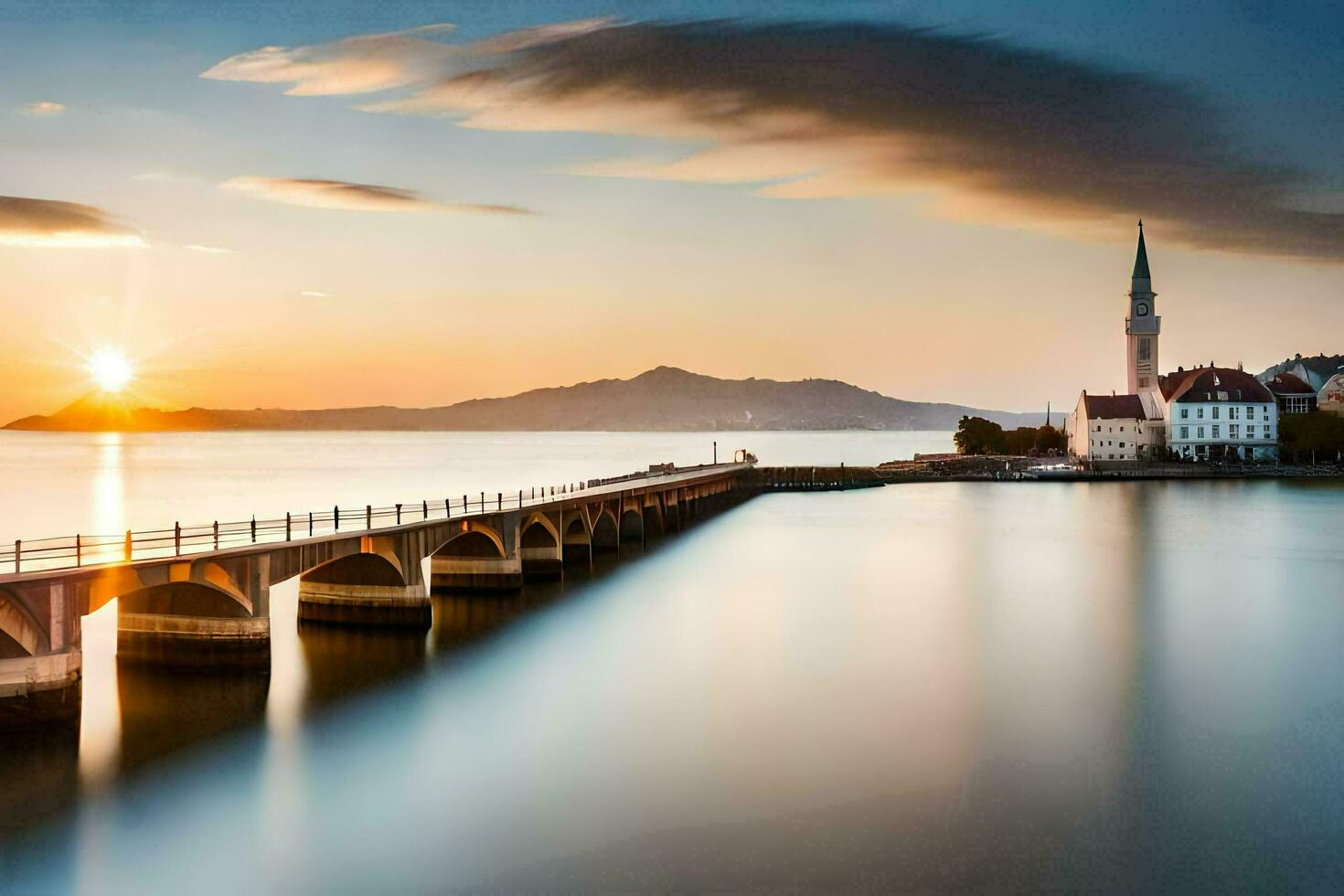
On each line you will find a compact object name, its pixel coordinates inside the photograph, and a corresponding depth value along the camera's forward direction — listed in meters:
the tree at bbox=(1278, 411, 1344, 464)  116.62
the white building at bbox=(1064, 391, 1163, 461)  122.50
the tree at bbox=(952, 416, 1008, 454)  142.88
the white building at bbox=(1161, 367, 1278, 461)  118.81
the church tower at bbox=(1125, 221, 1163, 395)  130.62
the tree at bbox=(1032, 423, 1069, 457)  143.00
